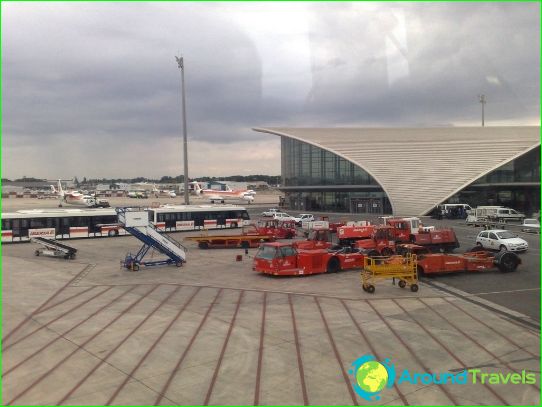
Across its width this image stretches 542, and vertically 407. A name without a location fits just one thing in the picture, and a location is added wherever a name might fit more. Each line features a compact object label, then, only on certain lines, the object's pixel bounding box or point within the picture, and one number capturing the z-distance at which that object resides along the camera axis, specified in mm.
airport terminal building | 59688
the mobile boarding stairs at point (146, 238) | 23078
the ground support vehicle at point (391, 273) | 17484
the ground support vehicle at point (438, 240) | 27547
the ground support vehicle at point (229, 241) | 32188
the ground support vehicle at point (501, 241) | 26547
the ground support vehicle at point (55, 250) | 26562
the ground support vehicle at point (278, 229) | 35981
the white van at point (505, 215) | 48875
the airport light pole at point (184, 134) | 52981
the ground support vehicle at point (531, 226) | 37844
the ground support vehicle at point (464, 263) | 20109
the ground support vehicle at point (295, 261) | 20938
